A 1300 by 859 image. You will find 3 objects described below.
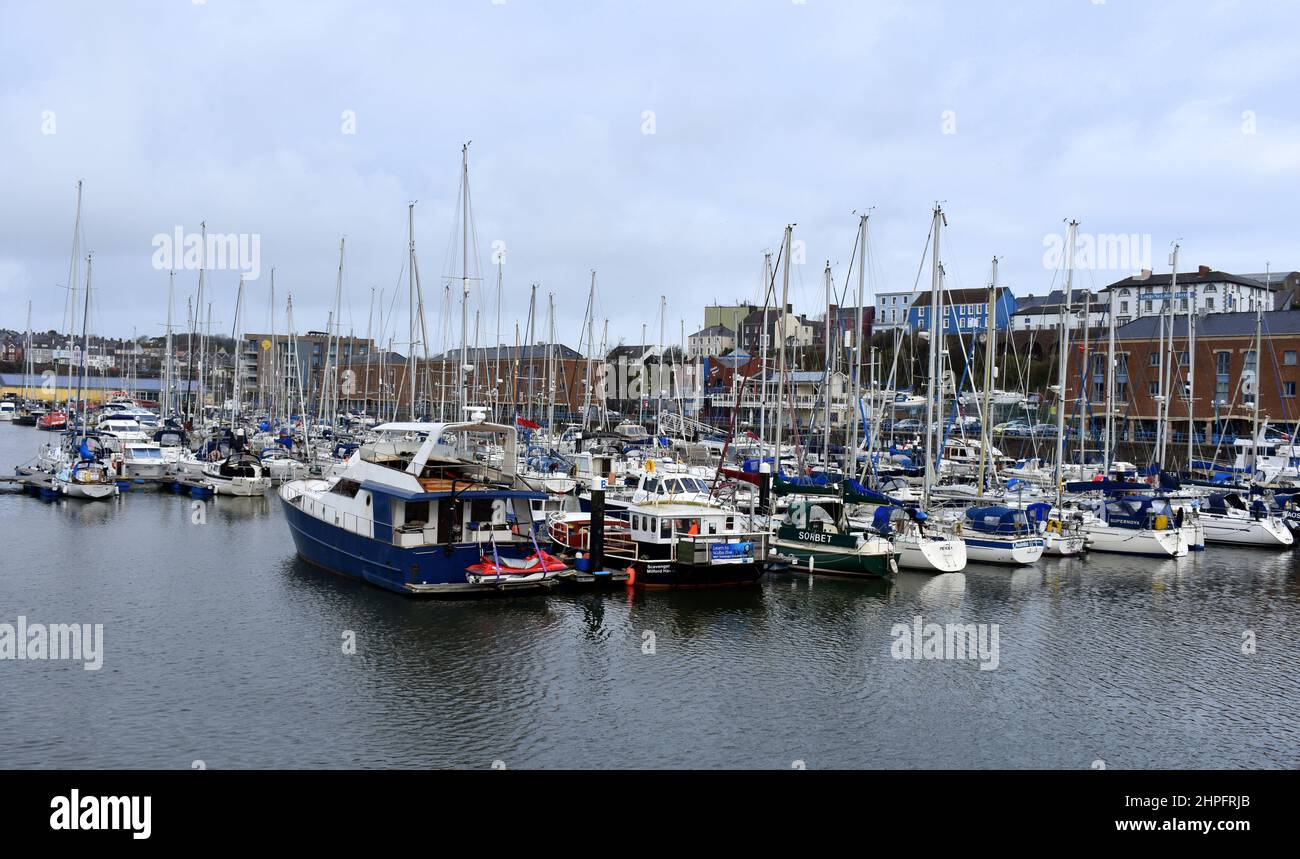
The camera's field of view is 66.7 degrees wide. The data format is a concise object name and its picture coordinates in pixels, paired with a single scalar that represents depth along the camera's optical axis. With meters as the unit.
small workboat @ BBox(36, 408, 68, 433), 128.25
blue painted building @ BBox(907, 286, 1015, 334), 138.12
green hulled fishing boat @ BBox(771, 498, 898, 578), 38.41
